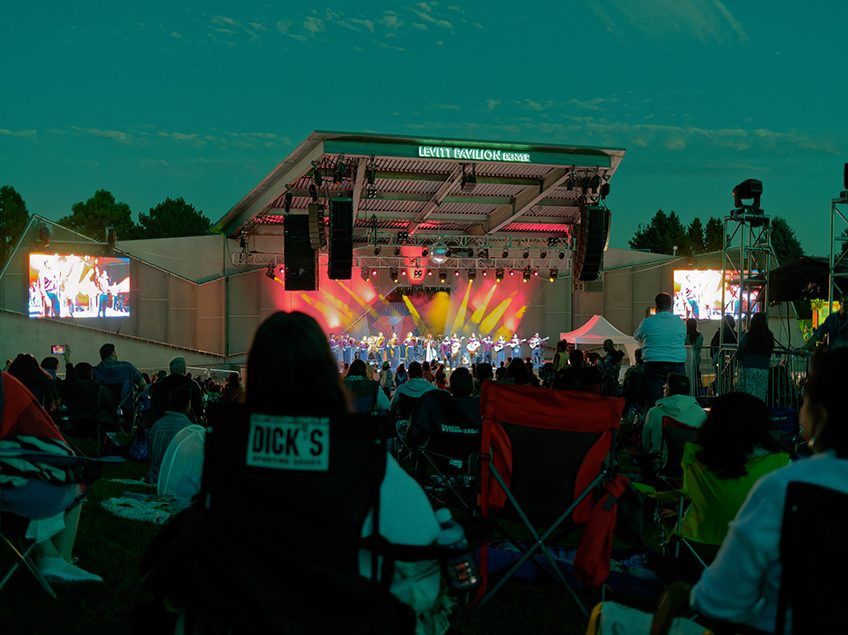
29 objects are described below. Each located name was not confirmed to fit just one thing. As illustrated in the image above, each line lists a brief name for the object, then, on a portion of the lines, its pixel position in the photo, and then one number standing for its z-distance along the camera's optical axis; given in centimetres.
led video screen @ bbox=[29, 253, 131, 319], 2027
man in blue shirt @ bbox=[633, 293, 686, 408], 736
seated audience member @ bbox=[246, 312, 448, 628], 177
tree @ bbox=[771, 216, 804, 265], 5431
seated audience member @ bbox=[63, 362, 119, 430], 738
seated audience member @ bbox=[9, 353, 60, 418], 627
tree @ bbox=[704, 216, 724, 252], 5581
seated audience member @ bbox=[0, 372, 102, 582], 307
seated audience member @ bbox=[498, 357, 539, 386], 739
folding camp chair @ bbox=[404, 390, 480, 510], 528
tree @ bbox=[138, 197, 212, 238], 5656
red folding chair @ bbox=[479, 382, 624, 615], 348
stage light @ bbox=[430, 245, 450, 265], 2050
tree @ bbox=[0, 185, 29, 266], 3875
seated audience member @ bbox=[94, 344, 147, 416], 861
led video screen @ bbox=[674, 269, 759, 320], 2507
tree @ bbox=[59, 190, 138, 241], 4675
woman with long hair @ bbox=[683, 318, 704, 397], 1046
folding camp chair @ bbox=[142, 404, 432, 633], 166
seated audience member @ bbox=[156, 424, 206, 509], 384
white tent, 2194
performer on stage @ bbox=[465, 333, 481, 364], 2370
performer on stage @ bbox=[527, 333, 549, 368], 2400
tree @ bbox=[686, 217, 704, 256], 5616
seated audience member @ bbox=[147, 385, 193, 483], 582
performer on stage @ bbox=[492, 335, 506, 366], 2398
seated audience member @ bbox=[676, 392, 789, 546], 305
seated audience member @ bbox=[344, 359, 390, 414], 641
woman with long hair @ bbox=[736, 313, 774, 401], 841
